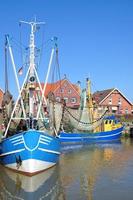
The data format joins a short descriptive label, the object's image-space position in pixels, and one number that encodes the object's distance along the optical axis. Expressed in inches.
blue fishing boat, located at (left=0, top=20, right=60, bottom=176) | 555.2
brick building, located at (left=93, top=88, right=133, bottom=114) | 2024.4
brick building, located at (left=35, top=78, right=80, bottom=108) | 1969.4
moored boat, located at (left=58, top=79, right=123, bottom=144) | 1164.7
